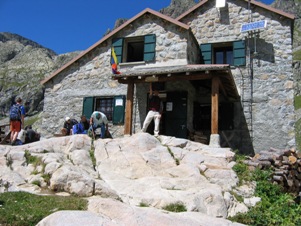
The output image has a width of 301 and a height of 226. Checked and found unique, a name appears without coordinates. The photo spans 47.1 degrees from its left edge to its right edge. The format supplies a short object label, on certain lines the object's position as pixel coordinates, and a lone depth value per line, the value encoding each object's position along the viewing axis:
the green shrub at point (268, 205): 7.25
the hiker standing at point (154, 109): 12.26
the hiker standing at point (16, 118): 11.36
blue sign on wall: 14.71
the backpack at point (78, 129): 12.82
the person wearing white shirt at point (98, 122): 12.49
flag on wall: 15.58
